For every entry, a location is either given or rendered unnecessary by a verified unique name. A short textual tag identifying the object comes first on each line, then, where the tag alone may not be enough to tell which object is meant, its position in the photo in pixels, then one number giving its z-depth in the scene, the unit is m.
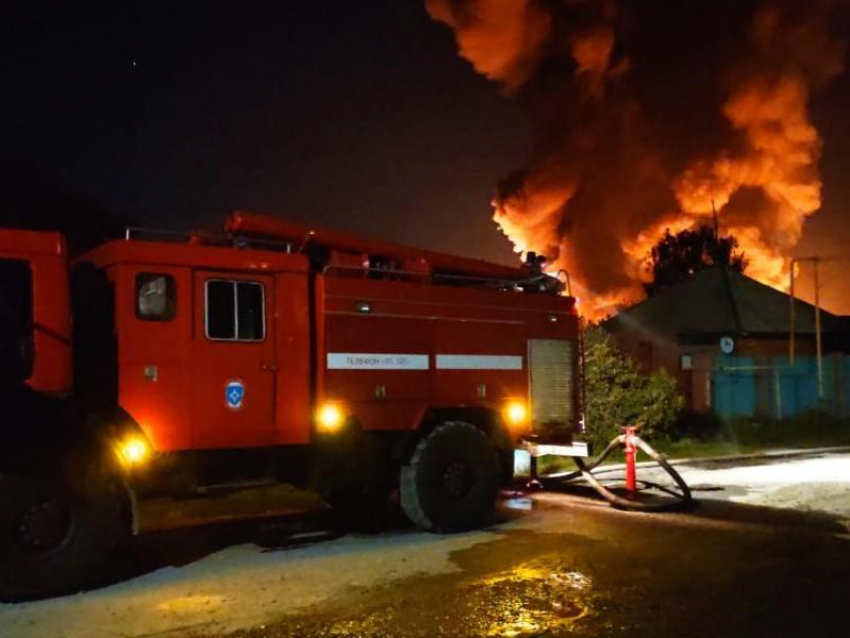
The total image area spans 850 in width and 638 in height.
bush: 17.52
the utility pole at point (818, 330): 25.45
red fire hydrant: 11.91
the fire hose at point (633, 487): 10.95
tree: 52.16
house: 24.61
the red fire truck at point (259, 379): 7.36
